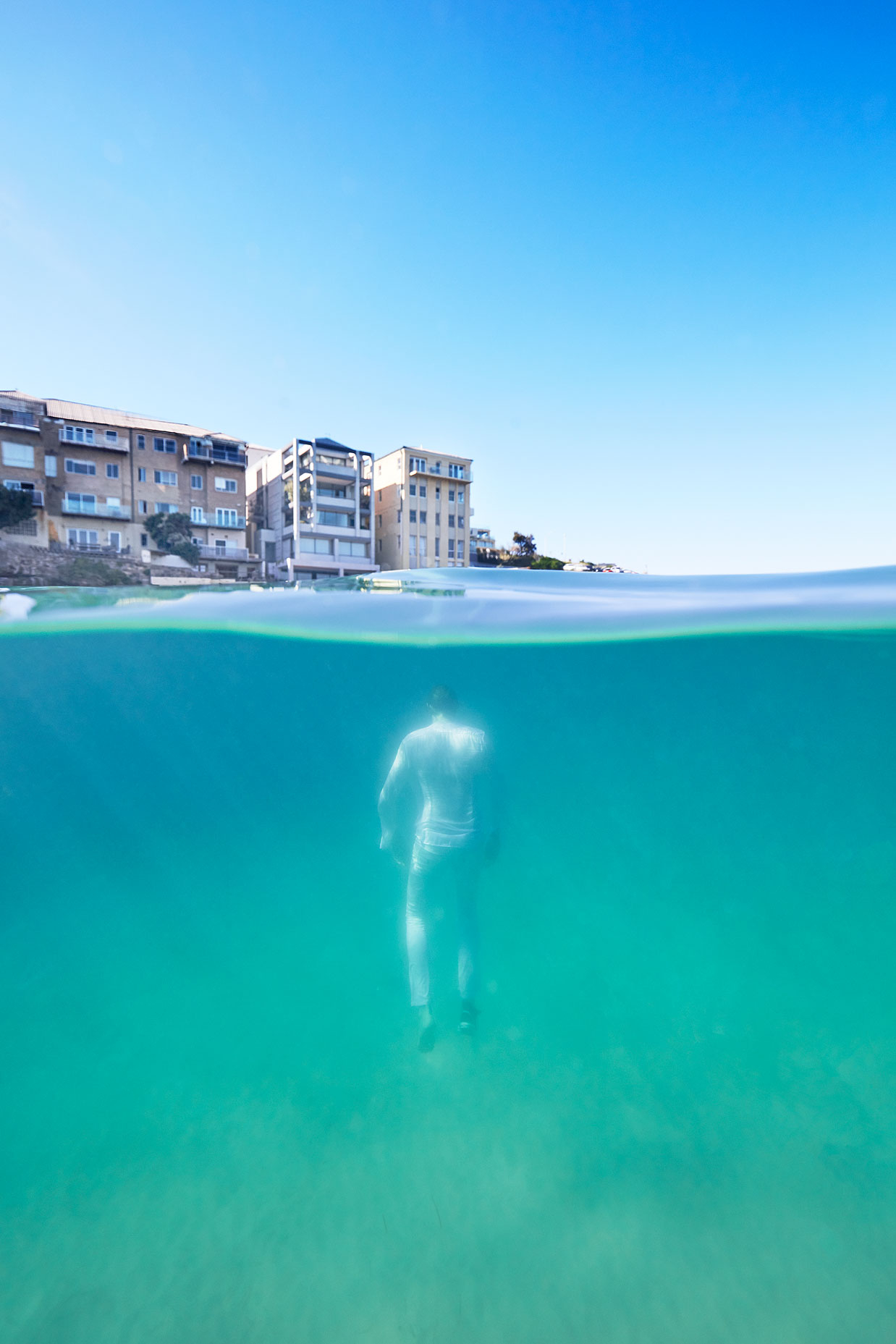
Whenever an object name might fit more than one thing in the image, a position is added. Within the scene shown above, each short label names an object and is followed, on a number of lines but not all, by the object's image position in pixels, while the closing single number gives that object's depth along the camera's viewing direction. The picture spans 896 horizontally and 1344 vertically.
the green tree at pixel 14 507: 28.20
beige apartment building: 46.53
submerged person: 4.18
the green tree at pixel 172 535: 36.03
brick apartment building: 34.12
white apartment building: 42.66
